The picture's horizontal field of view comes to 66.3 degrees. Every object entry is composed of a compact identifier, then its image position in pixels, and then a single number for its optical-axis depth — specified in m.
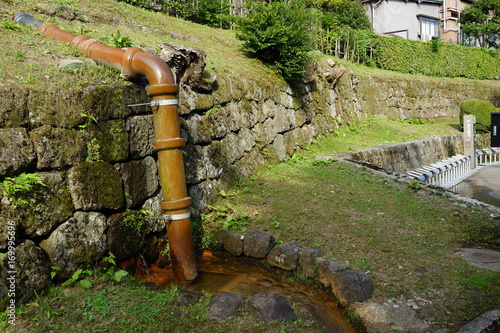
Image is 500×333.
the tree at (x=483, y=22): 31.75
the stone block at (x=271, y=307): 3.94
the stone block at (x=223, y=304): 3.94
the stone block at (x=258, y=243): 5.57
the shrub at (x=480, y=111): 18.64
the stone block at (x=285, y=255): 5.25
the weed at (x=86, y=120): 4.71
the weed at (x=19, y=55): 5.49
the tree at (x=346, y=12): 22.95
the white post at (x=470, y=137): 15.56
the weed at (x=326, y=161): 9.77
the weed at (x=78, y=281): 4.13
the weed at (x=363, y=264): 4.99
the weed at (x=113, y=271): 4.44
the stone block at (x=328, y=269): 4.67
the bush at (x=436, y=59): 22.48
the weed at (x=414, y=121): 18.73
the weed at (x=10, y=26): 6.68
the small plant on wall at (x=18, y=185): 3.84
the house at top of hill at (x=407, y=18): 32.38
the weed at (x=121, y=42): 6.57
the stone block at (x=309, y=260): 5.00
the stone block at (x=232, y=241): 5.81
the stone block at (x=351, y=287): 4.32
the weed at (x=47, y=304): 3.66
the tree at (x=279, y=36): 10.80
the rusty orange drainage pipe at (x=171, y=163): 4.94
